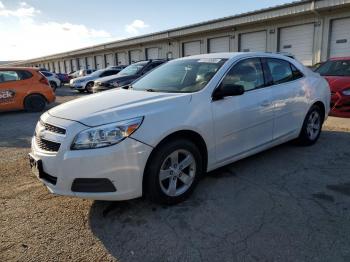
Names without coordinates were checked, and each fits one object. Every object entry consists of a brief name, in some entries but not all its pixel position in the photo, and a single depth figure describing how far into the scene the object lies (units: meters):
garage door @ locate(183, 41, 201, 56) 23.78
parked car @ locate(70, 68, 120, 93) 18.69
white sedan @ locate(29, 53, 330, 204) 2.91
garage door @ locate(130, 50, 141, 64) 31.21
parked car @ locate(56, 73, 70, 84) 31.53
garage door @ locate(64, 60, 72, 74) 54.14
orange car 10.26
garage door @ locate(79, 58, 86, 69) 46.28
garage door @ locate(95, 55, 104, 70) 39.70
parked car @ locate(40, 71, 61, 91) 23.20
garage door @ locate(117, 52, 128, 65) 33.87
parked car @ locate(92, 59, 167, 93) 13.24
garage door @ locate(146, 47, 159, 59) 28.44
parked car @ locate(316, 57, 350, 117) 7.41
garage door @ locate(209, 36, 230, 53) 21.44
